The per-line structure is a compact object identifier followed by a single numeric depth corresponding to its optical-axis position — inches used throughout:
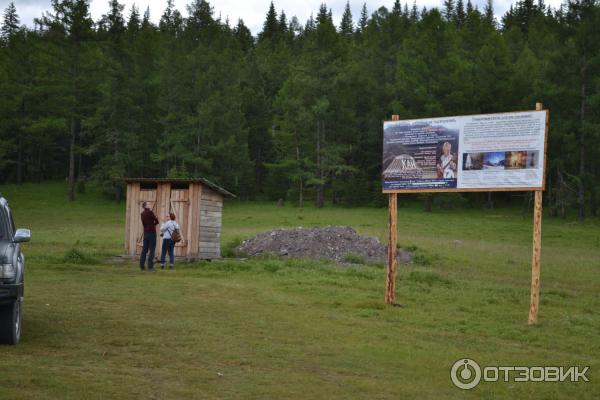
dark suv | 373.4
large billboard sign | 581.0
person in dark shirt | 879.7
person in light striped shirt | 892.0
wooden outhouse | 1003.3
